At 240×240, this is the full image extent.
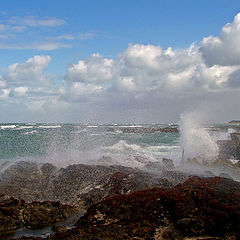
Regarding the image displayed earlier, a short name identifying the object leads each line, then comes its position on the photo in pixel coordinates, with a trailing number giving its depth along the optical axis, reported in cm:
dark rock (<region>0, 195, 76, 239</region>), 1219
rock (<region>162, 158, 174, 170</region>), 2579
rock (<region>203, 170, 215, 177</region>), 2060
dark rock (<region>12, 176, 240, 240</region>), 1017
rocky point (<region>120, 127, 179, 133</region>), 9448
